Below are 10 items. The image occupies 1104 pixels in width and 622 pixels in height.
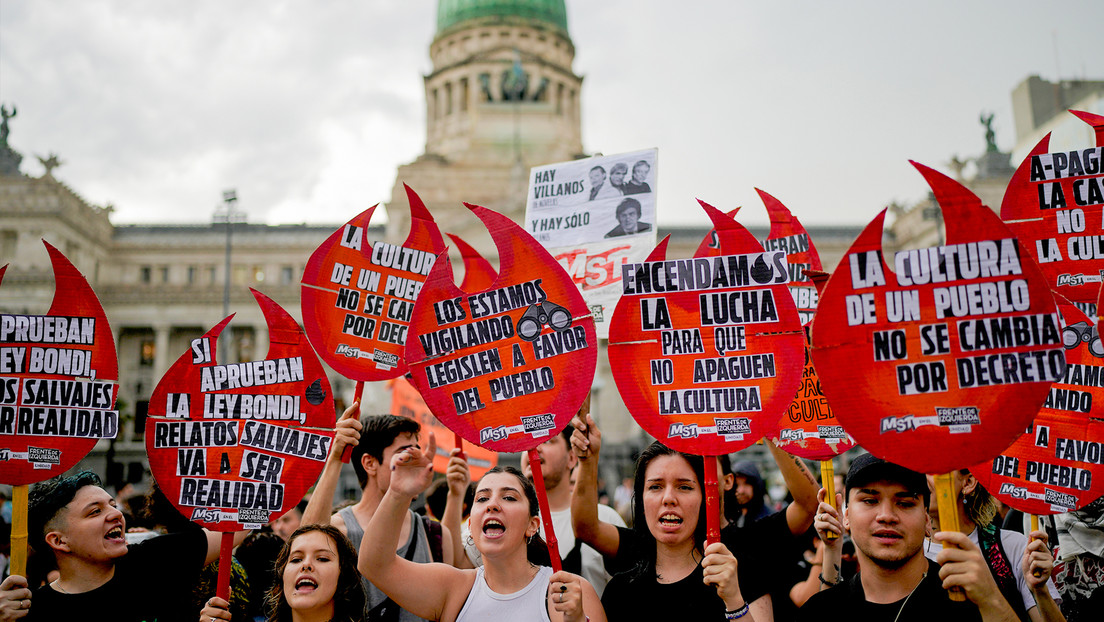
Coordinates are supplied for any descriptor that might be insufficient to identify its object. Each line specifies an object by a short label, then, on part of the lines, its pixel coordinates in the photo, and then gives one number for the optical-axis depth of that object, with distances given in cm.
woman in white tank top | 385
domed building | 5119
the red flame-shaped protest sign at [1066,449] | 397
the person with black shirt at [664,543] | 383
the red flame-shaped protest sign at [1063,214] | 450
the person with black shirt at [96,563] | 400
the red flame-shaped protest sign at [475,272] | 435
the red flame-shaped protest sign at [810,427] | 474
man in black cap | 332
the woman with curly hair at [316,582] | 405
